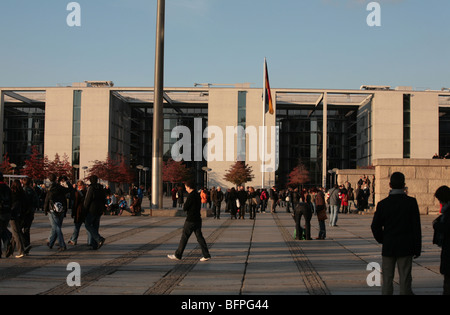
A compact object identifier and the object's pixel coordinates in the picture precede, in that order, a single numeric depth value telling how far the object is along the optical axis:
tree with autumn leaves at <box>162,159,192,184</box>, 76.06
